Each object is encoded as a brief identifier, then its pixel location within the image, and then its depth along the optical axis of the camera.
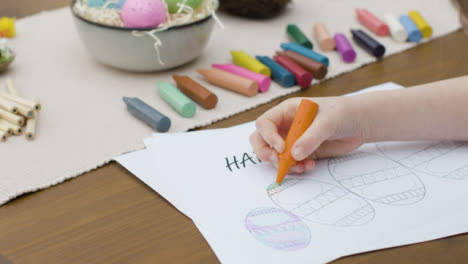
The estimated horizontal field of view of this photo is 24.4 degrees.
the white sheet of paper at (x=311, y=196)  1.01
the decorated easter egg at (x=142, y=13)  1.25
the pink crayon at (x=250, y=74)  1.26
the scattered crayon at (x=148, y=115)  1.17
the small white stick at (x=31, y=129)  1.17
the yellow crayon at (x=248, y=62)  1.29
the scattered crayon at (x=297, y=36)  1.37
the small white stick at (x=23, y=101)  1.19
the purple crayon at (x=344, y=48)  1.33
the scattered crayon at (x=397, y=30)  1.39
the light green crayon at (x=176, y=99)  1.21
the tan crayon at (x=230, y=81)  1.25
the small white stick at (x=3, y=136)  1.16
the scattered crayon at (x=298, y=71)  1.27
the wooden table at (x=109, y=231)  1.01
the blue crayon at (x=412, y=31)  1.39
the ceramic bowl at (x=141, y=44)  1.26
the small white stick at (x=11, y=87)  1.25
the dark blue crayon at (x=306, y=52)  1.31
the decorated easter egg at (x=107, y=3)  1.28
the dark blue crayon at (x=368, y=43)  1.34
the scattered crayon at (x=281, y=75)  1.27
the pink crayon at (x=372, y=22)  1.42
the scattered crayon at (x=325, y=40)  1.37
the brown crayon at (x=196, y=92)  1.22
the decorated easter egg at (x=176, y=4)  1.29
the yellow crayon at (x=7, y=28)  1.43
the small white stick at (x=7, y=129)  1.17
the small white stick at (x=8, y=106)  1.19
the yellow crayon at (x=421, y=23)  1.40
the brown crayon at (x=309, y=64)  1.29
